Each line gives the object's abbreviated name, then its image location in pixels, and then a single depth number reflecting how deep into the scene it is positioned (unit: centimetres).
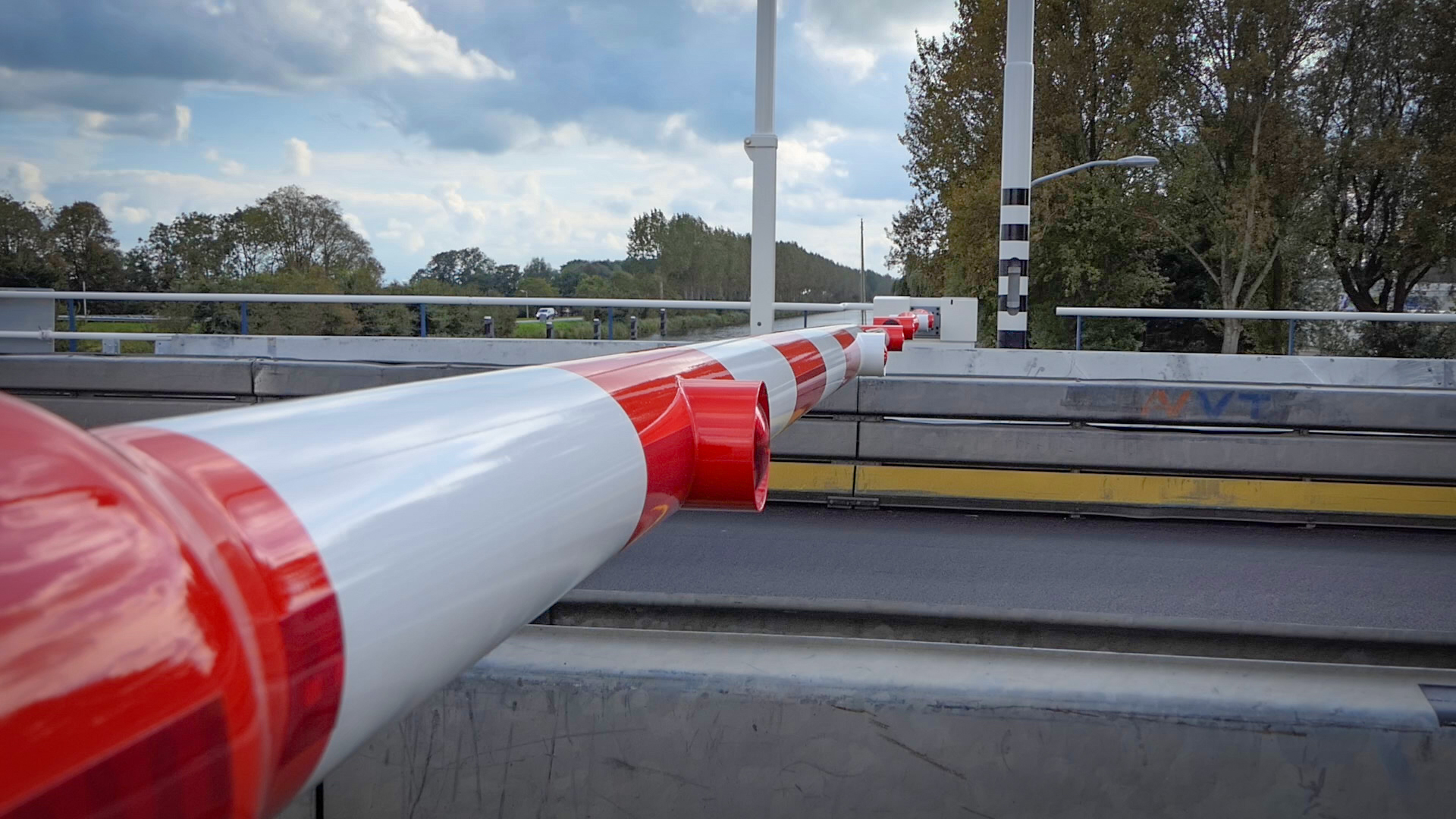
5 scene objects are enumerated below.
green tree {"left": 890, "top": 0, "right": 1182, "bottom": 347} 3575
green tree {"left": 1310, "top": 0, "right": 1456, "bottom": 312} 3177
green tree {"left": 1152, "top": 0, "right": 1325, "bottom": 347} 3400
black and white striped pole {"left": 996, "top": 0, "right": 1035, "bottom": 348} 1316
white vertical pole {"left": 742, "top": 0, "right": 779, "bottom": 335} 654
